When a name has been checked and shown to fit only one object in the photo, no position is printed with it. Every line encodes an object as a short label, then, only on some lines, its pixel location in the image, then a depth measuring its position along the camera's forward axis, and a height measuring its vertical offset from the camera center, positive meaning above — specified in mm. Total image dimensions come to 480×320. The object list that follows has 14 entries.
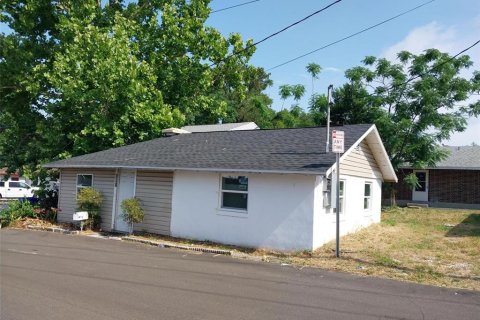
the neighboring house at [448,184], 29375 +1284
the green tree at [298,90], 39562 +9368
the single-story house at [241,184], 12820 +339
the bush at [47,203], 20047 -799
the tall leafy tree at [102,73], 22188 +6349
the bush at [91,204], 16969 -583
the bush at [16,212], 19016 -1145
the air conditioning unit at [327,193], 12996 +153
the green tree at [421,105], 26125 +5743
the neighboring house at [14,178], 49409 +819
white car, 41969 -389
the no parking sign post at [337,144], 11633 +1403
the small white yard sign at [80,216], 16422 -1023
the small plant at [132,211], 15537 -712
